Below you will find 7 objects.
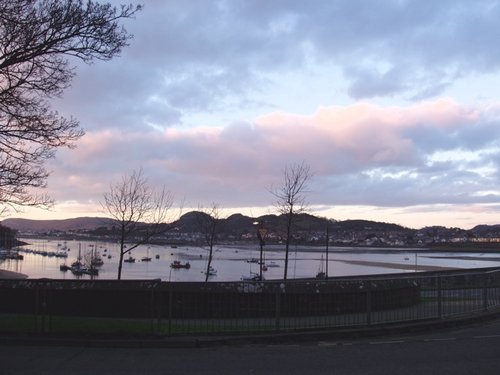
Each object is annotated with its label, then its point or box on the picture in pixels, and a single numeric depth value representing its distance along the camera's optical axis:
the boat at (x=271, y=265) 116.75
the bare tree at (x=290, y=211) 30.88
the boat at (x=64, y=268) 103.38
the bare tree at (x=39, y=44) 12.41
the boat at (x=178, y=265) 110.38
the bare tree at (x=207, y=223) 40.94
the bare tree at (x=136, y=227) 27.49
